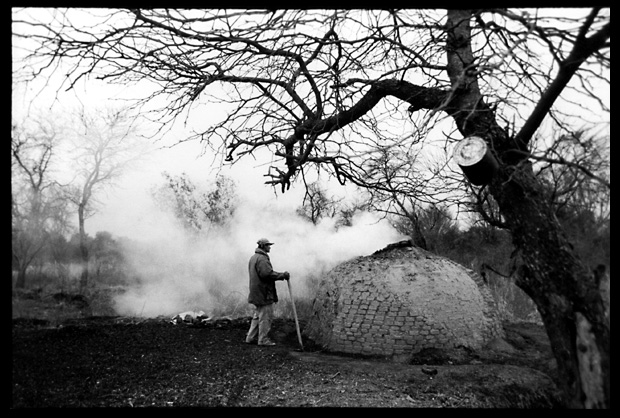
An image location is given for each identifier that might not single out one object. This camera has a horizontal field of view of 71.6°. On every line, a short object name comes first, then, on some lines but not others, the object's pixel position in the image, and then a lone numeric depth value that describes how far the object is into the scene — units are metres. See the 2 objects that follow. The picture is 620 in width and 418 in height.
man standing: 8.09
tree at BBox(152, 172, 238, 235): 14.84
